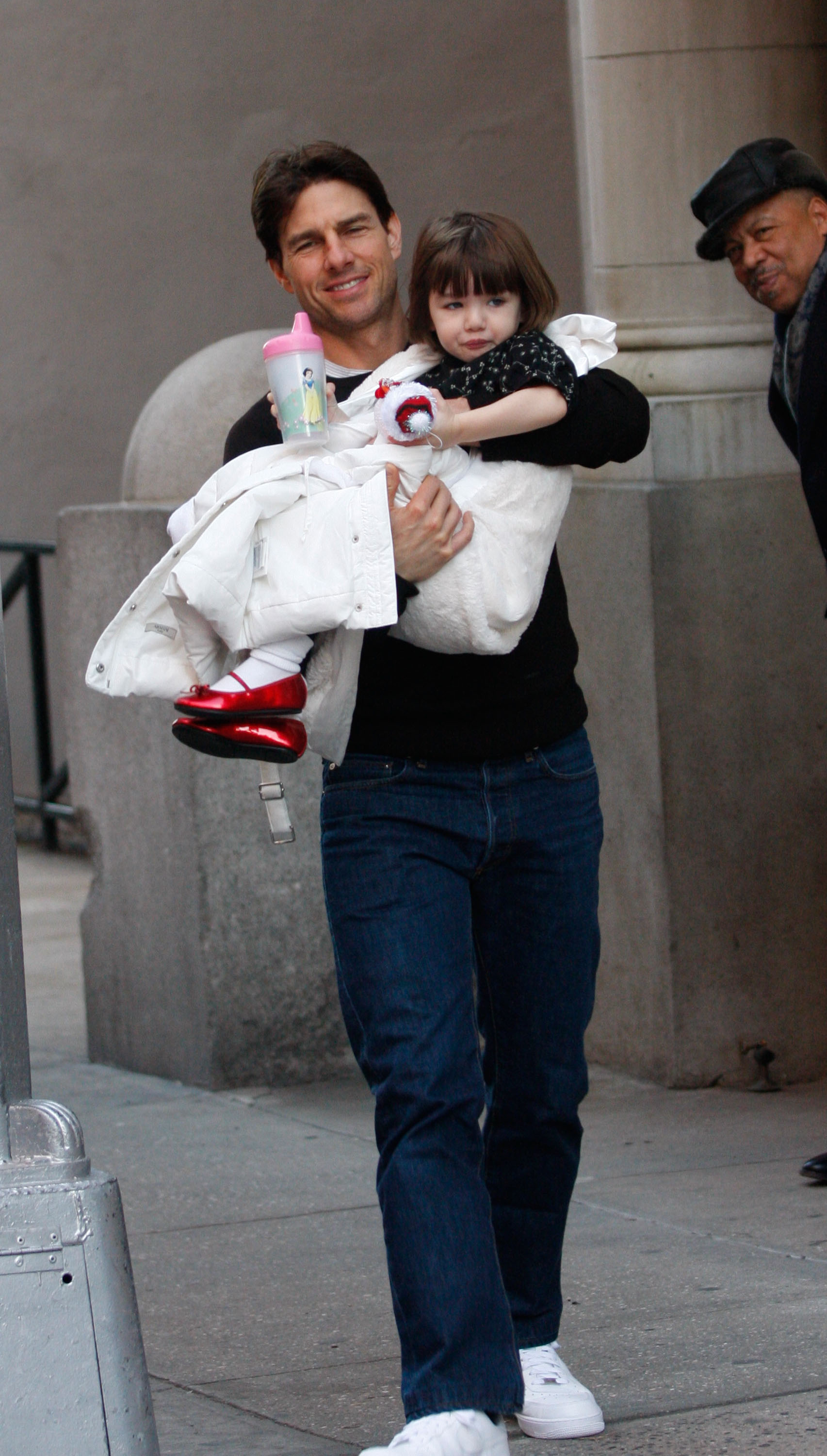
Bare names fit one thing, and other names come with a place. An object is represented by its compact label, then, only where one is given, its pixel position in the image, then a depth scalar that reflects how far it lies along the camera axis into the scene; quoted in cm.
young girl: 625
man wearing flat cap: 916
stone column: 1098
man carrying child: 632
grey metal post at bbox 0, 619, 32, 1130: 593
